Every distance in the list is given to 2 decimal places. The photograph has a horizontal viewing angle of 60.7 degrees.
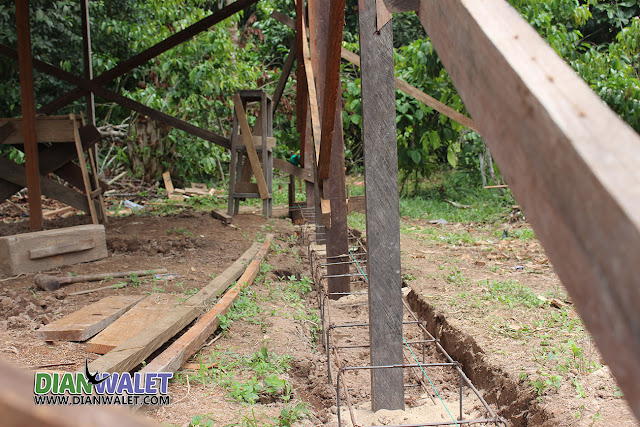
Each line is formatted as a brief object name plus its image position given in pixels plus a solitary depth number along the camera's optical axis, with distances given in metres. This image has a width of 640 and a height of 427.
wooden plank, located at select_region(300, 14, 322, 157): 4.30
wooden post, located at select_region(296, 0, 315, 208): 6.01
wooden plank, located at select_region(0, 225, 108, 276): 4.57
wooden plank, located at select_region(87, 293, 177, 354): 2.95
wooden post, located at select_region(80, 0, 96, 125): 7.82
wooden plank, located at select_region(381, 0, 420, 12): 1.29
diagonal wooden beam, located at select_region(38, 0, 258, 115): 7.24
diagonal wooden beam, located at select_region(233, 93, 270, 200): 7.95
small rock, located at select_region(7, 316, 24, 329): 3.29
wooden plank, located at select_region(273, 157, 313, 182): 8.11
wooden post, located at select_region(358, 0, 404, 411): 2.59
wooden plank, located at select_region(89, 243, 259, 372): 2.59
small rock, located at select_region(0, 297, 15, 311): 3.62
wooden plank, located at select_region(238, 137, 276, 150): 8.30
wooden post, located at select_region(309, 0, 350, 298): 4.07
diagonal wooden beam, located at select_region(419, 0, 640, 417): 0.52
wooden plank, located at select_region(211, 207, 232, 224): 7.84
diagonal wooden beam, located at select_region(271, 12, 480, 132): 3.67
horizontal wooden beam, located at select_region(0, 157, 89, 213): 6.51
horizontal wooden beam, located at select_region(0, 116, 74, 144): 6.52
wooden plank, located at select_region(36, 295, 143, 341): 3.04
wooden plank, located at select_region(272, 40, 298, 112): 8.11
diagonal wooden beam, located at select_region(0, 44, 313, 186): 7.68
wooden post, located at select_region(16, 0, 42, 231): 5.19
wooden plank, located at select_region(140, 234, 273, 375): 2.70
